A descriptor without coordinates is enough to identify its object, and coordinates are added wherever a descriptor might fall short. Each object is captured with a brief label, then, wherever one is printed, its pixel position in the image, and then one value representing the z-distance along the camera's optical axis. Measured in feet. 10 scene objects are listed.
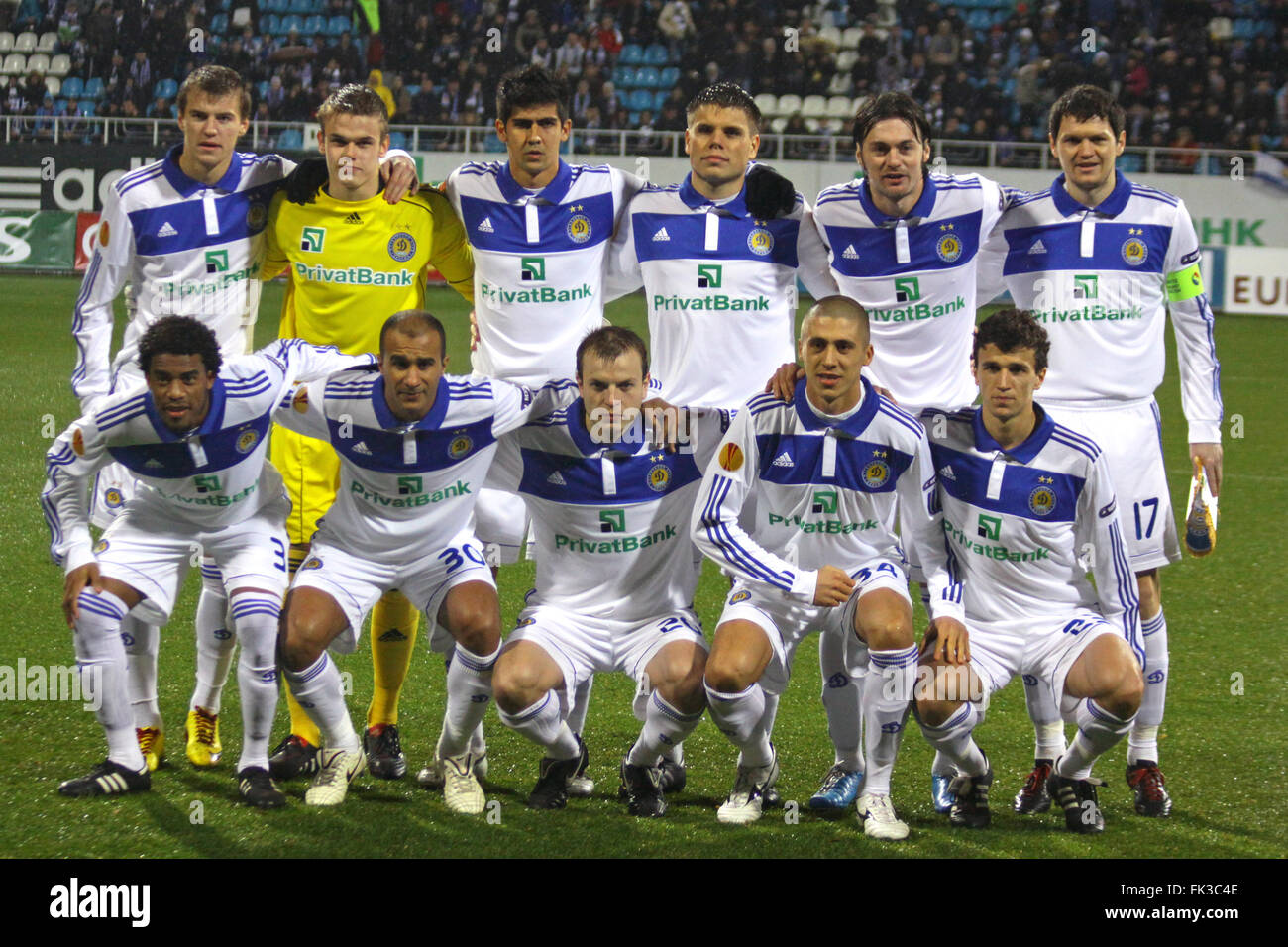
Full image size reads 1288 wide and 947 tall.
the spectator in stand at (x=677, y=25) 75.82
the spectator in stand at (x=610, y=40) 76.33
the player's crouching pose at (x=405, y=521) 14.44
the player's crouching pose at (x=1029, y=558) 14.01
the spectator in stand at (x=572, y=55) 75.05
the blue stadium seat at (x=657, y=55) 76.13
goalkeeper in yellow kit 16.06
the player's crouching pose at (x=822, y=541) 13.83
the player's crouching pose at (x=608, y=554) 14.35
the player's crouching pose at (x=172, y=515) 14.16
